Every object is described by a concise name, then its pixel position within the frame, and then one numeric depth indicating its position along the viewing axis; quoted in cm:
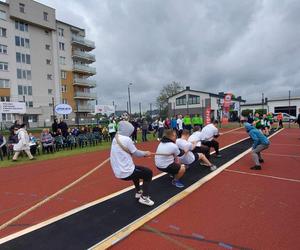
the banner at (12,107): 2009
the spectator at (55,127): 1516
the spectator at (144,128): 1775
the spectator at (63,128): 1536
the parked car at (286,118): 4061
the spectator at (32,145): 1291
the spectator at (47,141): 1340
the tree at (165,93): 6626
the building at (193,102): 5197
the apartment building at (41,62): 3806
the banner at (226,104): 3325
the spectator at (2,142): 1224
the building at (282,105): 5200
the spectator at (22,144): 1146
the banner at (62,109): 2220
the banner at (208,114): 2890
